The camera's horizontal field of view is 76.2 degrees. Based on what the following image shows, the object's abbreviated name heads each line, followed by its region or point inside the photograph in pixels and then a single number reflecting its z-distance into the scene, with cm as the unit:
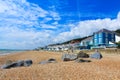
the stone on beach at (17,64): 752
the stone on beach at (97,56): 978
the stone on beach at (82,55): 1067
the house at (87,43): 3492
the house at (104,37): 3078
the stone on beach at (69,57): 925
